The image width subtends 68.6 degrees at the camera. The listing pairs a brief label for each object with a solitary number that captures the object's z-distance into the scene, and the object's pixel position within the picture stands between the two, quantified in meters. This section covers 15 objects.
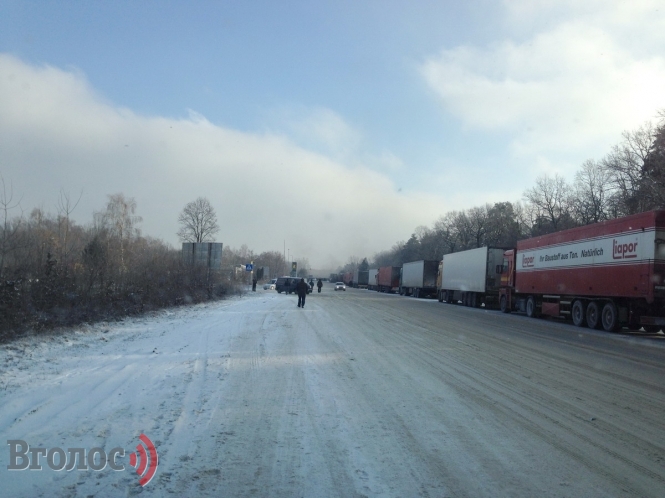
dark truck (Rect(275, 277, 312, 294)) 53.63
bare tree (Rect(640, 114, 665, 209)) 34.00
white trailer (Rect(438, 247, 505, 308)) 35.47
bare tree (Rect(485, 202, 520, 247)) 85.50
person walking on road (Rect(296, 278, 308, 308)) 29.20
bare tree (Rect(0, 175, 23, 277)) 14.35
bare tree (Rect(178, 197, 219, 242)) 60.33
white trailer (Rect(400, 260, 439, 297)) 55.94
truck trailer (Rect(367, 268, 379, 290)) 92.94
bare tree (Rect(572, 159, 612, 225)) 57.12
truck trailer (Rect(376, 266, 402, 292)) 78.05
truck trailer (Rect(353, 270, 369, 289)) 108.35
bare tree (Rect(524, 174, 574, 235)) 68.25
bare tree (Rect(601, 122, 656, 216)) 40.94
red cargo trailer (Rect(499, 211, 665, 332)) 17.81
